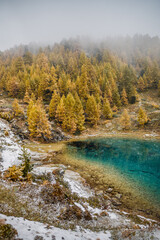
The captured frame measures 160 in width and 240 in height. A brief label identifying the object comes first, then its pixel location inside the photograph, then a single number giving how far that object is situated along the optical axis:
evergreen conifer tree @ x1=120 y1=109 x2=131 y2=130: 46.09
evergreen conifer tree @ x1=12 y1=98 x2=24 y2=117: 36.17
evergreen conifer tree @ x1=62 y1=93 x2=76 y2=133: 42.16
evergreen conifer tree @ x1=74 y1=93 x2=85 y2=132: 44.38
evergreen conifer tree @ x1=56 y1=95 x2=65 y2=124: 42.22
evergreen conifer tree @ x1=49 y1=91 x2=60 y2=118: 44.46
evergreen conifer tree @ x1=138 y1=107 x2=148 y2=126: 45.09
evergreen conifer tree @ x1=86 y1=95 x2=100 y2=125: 48.84
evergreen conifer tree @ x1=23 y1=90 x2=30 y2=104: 49.96
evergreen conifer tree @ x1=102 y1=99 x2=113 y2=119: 52.78
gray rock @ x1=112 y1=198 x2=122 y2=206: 11.04
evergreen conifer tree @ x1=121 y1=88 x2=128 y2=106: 62.06
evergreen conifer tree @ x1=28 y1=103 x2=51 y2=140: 32.75
